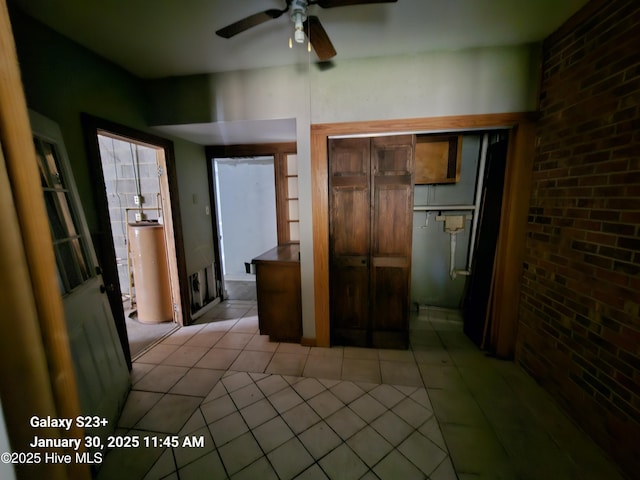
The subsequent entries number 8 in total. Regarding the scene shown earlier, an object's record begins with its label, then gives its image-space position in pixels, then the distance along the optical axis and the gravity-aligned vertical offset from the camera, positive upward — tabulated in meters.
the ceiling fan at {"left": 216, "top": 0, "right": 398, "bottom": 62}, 1.29 +1.00
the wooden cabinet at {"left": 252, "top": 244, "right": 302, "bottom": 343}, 2.42 -0.94
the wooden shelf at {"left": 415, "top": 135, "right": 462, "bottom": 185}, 2.59 +0.41
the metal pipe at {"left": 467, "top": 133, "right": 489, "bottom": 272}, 2.56 +0.09
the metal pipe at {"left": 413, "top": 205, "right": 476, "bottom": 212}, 2.66 -0.10
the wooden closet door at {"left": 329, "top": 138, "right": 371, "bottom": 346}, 2.16 -0.35
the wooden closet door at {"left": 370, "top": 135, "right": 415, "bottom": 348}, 2.11 -0.34
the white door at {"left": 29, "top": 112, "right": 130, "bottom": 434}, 1.43 -0.54
